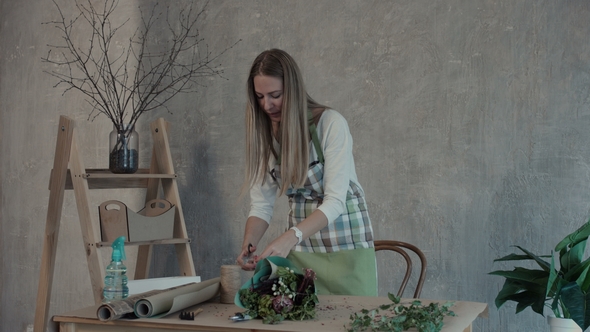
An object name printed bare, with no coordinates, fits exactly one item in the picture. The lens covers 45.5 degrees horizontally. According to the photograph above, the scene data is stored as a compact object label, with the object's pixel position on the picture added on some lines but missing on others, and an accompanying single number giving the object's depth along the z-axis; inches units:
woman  95.0
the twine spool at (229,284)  82.0
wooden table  68.0
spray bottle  79.8
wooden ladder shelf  123.6
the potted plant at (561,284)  101.2
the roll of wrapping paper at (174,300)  71.6
